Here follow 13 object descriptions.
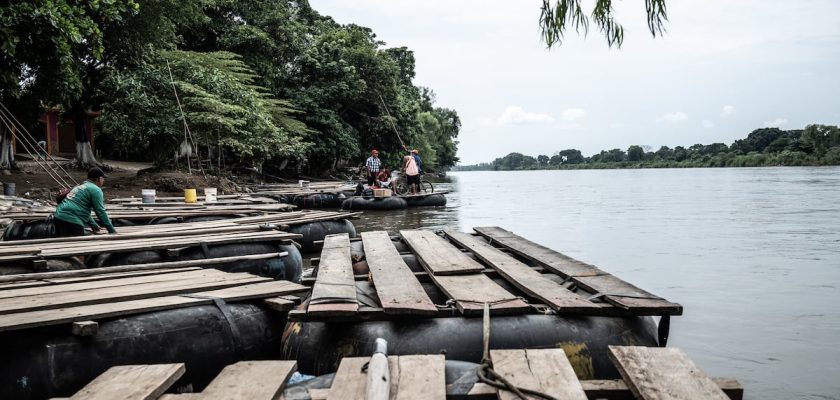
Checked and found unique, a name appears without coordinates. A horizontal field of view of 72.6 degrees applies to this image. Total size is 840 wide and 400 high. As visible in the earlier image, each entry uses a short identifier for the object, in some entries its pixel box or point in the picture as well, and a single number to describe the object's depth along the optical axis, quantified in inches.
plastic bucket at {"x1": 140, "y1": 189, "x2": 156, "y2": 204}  470.3
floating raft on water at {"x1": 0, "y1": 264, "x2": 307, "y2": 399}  128.0
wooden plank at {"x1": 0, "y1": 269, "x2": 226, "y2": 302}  162.1
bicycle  883.2
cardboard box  776.3
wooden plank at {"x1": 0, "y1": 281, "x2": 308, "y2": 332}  128.8
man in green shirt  279.6
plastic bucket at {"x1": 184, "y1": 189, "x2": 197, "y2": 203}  486.6
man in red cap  863.1
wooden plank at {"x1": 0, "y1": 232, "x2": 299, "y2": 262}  227.7
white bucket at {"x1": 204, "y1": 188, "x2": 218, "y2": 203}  503.4
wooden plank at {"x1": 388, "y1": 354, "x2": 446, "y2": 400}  98.5
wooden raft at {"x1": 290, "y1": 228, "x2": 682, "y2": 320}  140.6
